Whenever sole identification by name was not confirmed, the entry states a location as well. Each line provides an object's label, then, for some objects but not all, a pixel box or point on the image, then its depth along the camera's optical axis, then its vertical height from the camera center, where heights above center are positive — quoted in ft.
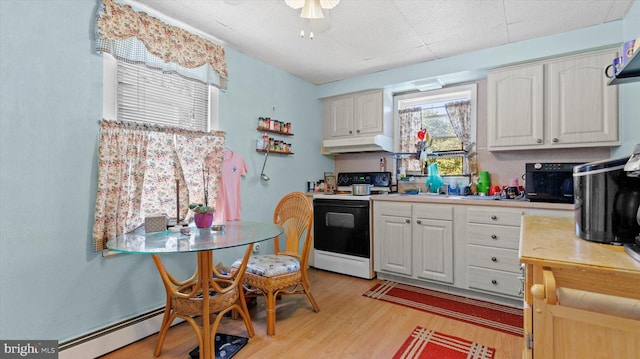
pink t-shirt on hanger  8.89 -0.35
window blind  6.95 +2.12
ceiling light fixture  5.39 +3.24
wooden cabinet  2.54 -1.08
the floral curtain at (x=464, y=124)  10.87 +2.11
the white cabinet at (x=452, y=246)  8.28 -2.11
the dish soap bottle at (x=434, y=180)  11.18 -0.03
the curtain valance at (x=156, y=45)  6.39 +3.34
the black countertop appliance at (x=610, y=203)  3.35 -0.27
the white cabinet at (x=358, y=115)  11.83 +2.74
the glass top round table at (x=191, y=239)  4.96 -1.18
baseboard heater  5.85 -3.47
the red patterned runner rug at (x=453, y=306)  7.52 -3.70
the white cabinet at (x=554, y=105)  7.96 +2.20
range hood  11.49 +1.44
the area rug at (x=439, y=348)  6.15 -3.71
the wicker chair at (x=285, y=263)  7.06 -2.20
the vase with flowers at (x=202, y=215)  6.59 -0.84
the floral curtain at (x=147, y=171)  6.33 +0.17
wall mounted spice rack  10.27 +1.50
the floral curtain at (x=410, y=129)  12.11 +2.09
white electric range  10.61 -2.02
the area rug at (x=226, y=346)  6.11 -3.70
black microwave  7.64 -0.06
